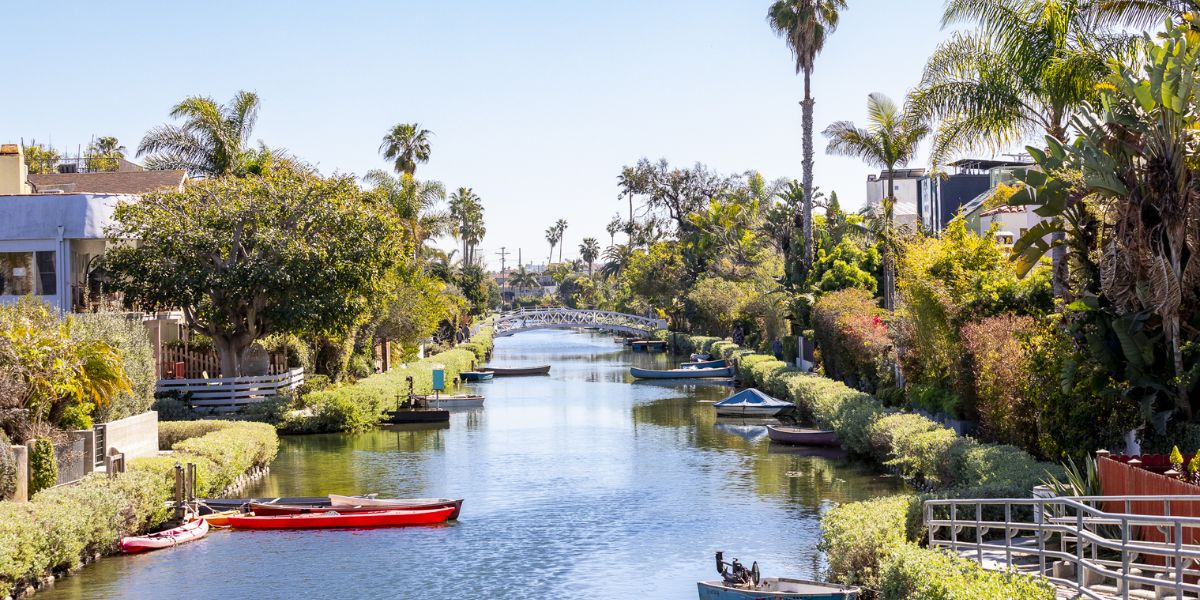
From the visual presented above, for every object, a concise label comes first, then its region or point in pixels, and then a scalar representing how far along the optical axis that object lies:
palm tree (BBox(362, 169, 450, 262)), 71.94
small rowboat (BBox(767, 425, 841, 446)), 39.09
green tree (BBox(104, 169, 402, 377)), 40.34
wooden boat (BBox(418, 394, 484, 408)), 55.91
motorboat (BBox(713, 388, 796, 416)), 48.62
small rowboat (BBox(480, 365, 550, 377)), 75.88
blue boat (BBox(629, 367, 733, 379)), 70.38
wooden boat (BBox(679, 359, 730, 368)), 72.25
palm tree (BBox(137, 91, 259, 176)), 51.25
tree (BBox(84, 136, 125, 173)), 80.75
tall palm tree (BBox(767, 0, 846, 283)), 61.16
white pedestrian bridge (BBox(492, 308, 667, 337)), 109.80
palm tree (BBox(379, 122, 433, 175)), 85.75
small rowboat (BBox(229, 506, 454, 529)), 27.08
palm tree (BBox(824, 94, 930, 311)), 51.75
